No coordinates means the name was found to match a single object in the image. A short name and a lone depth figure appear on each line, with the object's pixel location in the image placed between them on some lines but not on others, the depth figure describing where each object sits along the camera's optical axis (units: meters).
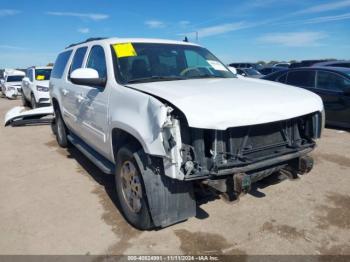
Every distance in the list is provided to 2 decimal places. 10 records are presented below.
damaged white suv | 2.74
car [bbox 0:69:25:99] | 21.50
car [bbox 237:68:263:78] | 21.48
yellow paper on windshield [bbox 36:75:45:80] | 12.58
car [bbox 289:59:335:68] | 19.31
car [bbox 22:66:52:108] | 12.48
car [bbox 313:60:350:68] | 12.68
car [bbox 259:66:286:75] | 23.76
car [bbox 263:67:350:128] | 7.62
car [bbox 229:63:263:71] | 30.86
